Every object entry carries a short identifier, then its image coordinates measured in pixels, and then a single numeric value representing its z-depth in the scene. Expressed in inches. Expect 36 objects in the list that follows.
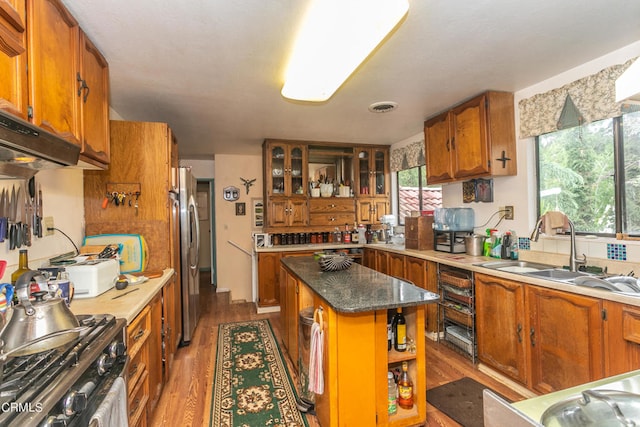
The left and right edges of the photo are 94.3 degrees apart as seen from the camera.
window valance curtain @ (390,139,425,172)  158.2
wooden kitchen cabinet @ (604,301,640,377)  59.4
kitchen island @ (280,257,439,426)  61.7
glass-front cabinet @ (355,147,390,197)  184.4
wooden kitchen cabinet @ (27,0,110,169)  49.5
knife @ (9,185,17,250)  60.0
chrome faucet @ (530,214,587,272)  83.0
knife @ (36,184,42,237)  68.5
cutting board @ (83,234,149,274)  89.5
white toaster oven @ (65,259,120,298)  64.8
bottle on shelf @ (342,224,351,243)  175.9
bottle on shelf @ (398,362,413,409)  69.3
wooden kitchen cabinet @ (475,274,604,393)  67.2
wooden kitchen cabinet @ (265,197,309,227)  166.9
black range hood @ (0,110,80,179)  36.7
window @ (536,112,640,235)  79.4
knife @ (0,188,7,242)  57.0
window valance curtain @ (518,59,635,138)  79.0
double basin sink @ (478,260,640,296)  67.6
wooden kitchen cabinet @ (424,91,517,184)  104.1
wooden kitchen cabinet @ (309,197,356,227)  175.2
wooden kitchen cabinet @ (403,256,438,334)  115.6
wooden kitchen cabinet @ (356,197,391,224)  183.5
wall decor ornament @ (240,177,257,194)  200.4
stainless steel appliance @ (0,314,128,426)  29.0
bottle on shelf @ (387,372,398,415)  67.7
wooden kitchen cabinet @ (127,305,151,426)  58.2
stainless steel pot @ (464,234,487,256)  116.9
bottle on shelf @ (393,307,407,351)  70.2
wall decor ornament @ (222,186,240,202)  197.2
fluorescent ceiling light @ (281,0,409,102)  51.0
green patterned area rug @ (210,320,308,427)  75.2
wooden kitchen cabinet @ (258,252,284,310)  158.2
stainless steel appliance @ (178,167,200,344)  116.5
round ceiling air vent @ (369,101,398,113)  113.0
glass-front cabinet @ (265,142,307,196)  165.6
